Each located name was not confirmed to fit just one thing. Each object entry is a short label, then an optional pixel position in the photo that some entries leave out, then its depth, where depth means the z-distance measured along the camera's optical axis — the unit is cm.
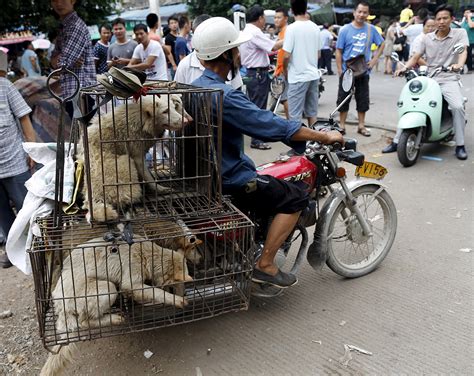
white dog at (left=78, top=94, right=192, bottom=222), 230
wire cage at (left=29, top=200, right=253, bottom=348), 208
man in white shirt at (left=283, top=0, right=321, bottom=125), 629
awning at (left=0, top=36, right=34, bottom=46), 1621
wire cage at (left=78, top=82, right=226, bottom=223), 226
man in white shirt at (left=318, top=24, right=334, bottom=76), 1532
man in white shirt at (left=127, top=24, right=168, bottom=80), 627
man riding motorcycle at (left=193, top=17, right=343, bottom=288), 247
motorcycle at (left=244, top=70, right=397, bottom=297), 297
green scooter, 564
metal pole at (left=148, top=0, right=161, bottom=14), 1005
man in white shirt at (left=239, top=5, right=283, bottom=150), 666
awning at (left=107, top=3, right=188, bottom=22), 2388
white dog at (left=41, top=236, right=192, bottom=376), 208
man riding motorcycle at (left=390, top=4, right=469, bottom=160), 584
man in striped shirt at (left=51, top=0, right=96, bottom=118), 437
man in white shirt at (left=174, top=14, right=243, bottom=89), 492
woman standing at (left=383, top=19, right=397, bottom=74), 1523
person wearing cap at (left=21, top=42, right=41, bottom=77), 1213
